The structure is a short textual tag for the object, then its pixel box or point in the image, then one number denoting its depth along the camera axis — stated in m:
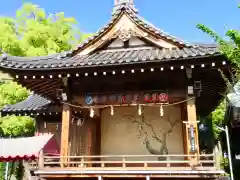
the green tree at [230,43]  4.91
